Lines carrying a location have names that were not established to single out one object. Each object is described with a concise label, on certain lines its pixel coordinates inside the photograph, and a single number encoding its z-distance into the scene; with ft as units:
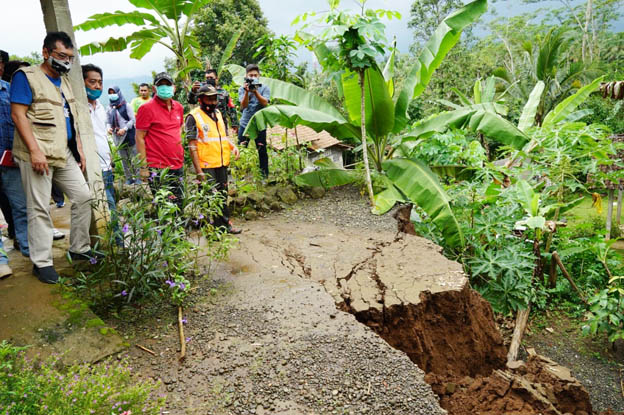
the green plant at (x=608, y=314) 17.51
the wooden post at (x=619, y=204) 30.25
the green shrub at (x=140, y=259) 9.77
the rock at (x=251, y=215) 18.63
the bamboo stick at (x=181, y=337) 8.75
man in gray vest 9.75
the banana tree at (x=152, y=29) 22.15
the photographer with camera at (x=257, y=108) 20.89
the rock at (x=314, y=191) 21.57
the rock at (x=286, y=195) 20.57
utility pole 10.80
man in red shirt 13.52
